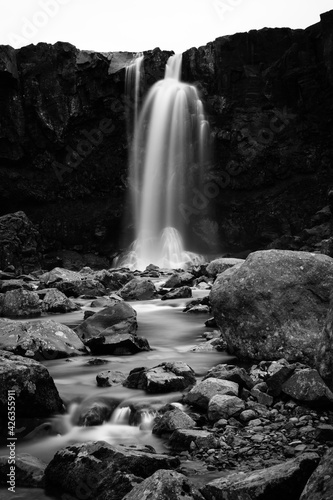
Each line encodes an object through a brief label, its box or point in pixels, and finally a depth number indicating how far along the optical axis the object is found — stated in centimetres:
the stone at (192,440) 457
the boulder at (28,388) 539
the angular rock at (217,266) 1881
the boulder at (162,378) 618
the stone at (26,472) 413
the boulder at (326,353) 350
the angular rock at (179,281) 1923
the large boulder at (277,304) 701
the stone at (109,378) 667
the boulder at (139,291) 1634
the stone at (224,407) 510
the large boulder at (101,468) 380
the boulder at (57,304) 1393
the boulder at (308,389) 502
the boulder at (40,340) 809
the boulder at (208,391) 545
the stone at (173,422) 502
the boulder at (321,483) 274
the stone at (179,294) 1591
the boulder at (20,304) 1354
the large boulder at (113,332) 873
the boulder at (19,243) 2992
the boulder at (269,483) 326
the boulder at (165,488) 329
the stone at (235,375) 580
